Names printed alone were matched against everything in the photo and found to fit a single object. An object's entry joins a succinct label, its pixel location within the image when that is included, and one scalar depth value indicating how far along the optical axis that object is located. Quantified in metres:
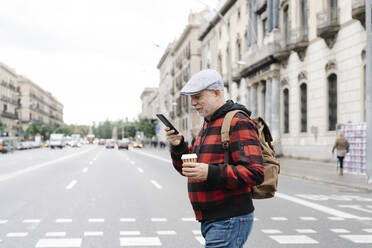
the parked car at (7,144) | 51.13
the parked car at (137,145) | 88.12
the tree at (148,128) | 91.75
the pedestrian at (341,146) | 17.81
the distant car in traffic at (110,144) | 81.88
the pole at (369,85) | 15.44
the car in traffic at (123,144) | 71.82
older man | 2.79
